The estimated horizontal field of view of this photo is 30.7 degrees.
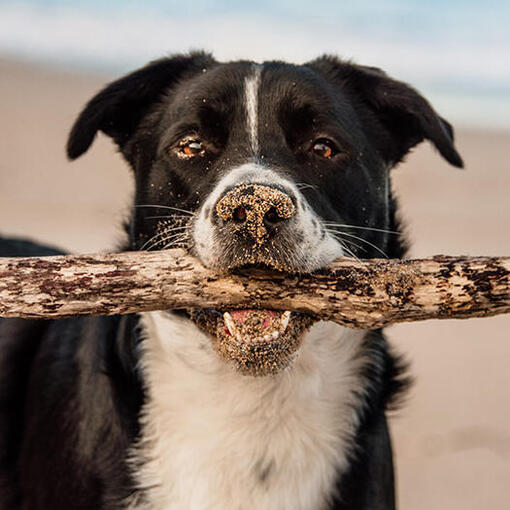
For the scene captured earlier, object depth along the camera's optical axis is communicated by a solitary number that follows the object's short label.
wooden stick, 2.33
